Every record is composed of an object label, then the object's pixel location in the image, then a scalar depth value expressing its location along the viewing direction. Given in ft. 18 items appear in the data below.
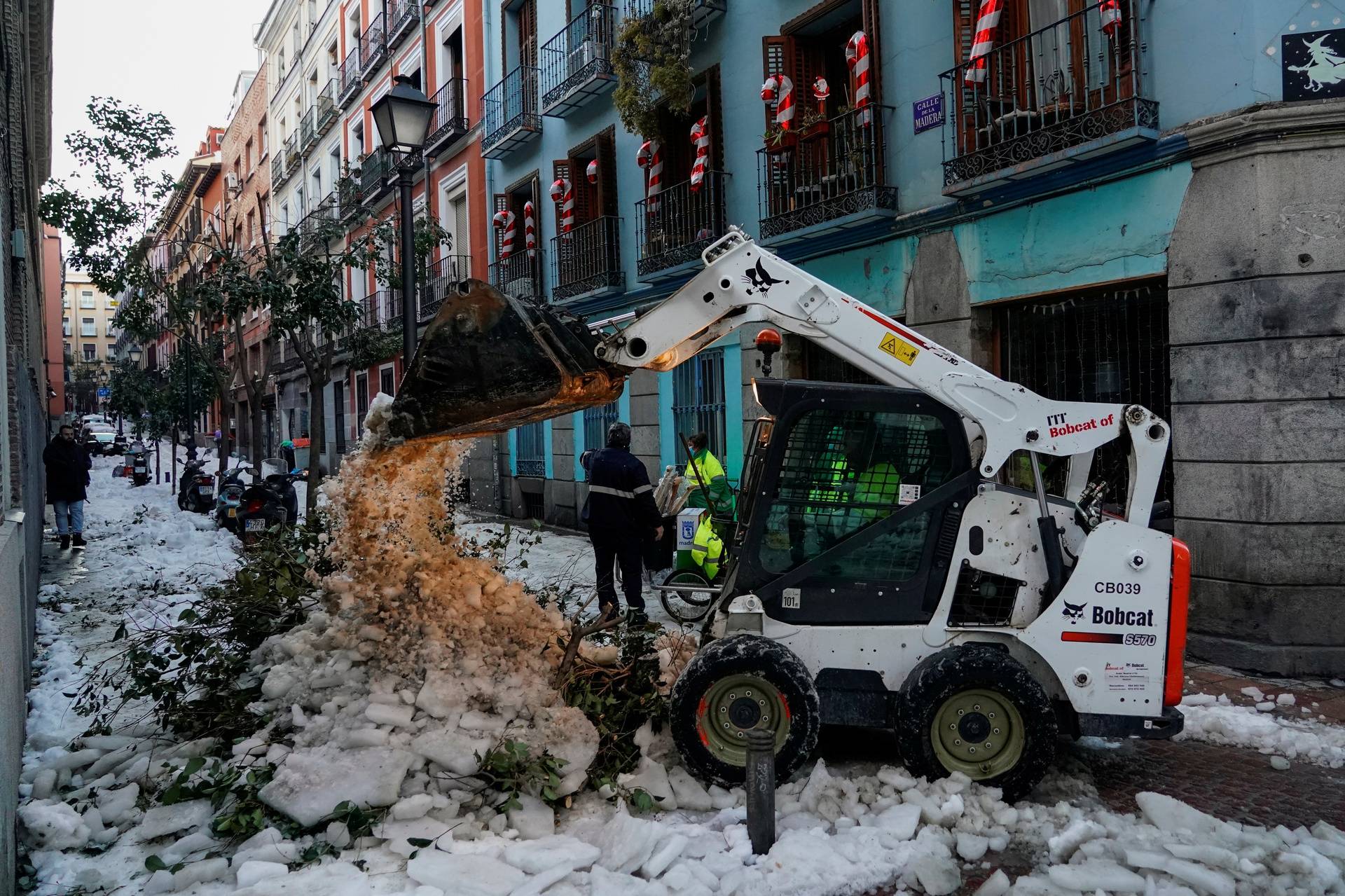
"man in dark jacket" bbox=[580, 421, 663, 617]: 26.68
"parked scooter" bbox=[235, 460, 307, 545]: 43.01
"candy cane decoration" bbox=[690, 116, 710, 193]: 40.81
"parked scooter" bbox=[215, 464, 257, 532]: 46.93
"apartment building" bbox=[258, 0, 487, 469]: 66.59
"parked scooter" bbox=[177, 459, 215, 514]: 62.08
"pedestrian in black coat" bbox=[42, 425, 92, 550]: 43.27
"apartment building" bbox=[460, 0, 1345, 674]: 21.88
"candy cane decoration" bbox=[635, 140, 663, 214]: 44.68
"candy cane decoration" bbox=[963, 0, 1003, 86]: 28.02
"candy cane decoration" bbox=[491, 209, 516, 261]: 59.06
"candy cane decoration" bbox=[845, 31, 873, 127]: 32.71
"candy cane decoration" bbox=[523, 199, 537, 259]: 57.62
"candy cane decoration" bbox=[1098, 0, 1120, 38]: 24.63
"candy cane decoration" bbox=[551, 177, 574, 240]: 52.75
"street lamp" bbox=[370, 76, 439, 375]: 27.68
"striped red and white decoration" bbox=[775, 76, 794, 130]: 35.88
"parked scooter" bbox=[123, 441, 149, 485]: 96.43
